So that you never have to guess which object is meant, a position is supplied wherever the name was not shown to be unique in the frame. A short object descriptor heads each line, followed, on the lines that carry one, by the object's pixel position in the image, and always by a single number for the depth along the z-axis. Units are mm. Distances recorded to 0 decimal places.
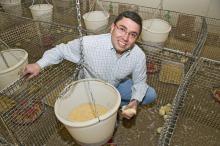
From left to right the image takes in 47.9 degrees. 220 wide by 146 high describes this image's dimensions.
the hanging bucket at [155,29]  2420
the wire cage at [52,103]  1488
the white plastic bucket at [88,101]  1332
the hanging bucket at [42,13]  2955
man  1513
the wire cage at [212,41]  2752
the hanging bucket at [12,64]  1845
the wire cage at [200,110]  1774
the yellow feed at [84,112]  1586
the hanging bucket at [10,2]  3330
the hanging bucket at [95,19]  2717
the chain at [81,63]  1503
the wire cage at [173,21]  2828
